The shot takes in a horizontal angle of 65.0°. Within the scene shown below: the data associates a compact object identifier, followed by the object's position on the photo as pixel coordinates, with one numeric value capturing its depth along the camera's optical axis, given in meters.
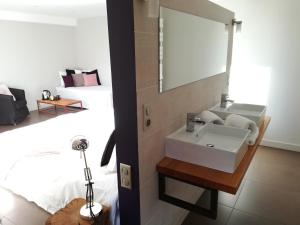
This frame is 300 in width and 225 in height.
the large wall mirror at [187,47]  1.41
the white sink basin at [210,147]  1.37
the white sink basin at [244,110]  2.06
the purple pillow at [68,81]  5.93
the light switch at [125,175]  1.32
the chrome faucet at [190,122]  1.69
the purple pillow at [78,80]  6.07
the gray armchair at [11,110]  4.51
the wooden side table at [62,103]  5.21
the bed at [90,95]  5.21
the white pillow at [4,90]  4.72
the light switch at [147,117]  1.27
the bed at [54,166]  1.74
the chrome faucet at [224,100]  2.43
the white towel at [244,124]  1.71
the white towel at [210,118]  1.92
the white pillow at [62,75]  6.01
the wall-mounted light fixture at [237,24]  2.57
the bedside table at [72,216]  1.42
